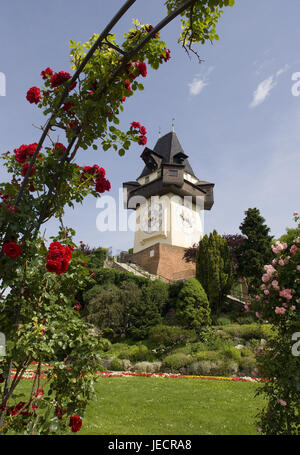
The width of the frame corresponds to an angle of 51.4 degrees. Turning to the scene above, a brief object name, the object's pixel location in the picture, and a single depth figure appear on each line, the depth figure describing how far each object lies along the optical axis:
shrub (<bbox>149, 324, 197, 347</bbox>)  17.66
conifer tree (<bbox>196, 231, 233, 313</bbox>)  24.42
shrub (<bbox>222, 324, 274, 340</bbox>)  16.67
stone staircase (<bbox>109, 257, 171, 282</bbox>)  30.83
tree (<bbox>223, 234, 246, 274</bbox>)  27.69
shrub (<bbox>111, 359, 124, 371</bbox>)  15.32
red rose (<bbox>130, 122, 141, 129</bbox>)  3.25
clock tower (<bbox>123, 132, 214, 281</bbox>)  34.12
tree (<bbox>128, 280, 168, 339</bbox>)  20.84
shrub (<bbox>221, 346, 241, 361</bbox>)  13.79
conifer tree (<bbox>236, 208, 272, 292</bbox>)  24.75
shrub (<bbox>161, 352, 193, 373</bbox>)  13.92
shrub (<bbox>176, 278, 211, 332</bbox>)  19.92
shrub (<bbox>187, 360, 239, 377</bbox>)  12.86
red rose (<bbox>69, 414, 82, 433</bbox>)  2.60
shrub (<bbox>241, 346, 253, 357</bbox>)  14.21
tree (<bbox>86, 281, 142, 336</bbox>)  20.34
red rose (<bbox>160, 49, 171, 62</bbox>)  2.97
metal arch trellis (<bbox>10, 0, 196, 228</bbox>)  2.34
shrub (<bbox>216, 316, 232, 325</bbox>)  21.69
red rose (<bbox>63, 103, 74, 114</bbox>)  2.90
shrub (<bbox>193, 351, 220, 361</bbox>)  14.03
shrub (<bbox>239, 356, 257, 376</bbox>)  12.68
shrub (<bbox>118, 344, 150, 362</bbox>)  16.55
